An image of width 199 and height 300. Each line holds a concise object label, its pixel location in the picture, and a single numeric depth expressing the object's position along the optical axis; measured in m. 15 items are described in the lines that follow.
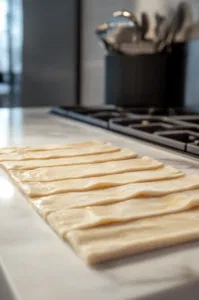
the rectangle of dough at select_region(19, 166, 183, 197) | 0.49
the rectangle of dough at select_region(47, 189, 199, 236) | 0.39
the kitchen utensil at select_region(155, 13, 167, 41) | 1.40
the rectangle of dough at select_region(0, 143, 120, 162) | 0.67
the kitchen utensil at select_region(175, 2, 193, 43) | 1.29
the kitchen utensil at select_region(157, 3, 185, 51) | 1.32
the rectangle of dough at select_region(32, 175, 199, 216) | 0.44
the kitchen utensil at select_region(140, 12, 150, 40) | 1.43
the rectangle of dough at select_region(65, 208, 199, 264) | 0.34
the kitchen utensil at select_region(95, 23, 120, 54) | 1.42
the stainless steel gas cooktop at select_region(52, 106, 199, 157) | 0.78
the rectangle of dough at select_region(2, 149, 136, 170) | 0.61
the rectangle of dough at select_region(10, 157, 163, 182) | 0.55
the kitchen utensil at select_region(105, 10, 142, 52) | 1.36
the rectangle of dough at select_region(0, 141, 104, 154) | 0.71
